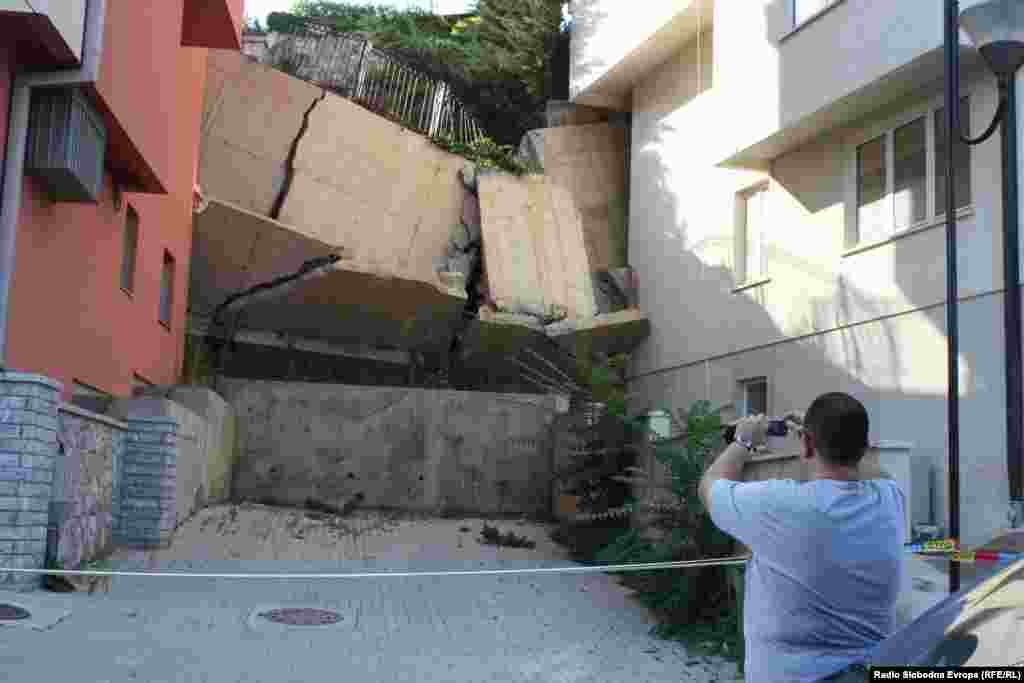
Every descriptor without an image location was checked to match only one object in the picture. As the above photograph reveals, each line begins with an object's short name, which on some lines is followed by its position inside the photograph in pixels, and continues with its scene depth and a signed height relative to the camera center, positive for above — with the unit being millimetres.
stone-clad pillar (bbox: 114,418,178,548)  10891 -311
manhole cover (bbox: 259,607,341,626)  8820 -1308
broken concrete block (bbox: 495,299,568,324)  17781 +2684
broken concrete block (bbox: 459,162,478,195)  19859 +5407
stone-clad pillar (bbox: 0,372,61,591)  7875 -157
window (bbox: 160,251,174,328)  15609 +2434
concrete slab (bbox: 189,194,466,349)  16594 +2820
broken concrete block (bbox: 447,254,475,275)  18920 +3617
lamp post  5973 +1739
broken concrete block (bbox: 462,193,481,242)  19484 +4619
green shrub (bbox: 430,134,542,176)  20109 +5967
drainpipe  9094 +2808
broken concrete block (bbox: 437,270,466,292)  18109 +3172
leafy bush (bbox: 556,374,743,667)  8914 -697
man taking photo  2957 -206
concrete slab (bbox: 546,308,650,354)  17734 +2381
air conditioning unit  9484 +2768
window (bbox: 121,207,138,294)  13422 +2579
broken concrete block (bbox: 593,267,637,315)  19297 +3315
